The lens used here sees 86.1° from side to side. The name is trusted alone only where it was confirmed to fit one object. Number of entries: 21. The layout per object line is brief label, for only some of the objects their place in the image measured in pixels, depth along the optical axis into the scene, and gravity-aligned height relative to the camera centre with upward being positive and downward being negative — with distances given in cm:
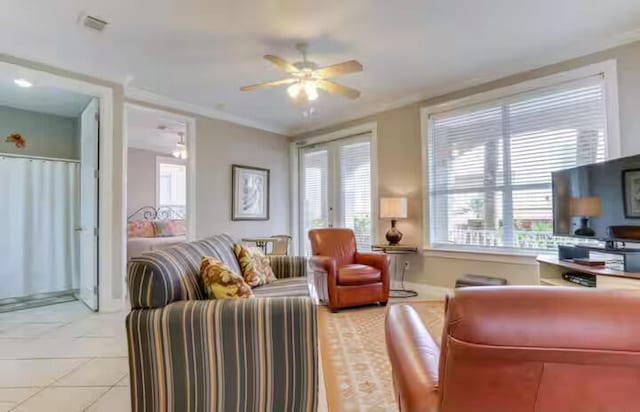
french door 523 +45
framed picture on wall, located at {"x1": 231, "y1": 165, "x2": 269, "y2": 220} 529 +38
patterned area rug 191 -103
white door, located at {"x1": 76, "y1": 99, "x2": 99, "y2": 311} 373 +14
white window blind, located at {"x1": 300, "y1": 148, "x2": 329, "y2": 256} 577 +44
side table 440 -52
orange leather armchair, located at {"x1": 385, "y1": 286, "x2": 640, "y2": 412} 65 -27
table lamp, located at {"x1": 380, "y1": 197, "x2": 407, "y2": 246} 444 +4
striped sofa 149 -59
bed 543 -20
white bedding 534 -41
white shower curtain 404 -7
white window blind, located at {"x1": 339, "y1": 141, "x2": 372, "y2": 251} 520 +40
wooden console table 224 -46
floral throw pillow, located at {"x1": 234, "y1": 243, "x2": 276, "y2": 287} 280 -43
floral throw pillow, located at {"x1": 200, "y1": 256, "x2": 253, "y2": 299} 179 -35
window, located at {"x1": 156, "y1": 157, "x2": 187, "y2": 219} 761 +71
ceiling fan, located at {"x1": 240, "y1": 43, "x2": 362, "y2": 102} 283 +122
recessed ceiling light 331 +141
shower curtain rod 408 +78
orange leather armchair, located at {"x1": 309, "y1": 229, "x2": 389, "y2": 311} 367 -62
